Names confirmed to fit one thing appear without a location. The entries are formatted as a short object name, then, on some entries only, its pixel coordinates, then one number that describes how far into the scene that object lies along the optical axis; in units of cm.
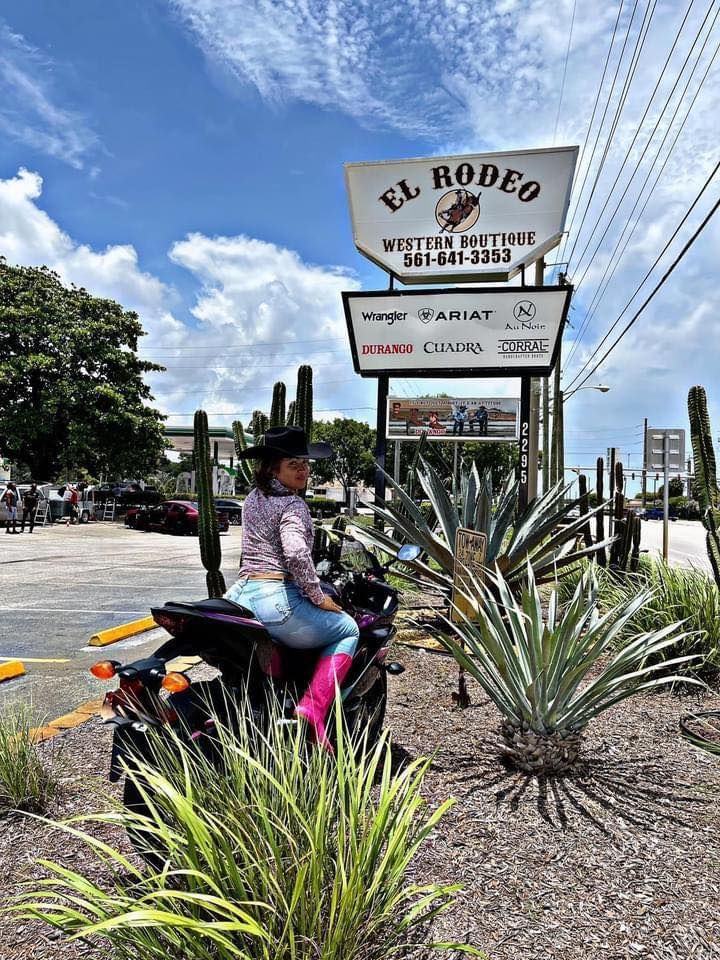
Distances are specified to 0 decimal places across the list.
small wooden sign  507
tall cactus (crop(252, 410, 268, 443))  1035
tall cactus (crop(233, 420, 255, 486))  971
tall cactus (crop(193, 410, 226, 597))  756
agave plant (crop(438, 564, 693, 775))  345
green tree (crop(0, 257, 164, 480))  3256
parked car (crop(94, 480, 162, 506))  3572
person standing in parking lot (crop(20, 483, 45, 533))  2523
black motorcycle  263
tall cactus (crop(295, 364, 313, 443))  957
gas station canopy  4916
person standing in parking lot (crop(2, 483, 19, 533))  2497
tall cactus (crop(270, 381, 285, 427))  913
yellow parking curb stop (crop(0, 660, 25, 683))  586
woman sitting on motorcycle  313
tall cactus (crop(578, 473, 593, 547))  1150
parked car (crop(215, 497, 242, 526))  3487
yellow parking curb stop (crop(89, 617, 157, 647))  724
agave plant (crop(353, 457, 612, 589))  664
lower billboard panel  1620
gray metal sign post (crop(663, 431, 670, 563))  1578
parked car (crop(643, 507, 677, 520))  7584
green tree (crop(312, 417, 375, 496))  6197
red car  2820
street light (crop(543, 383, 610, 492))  1853
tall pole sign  1126
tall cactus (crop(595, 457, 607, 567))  1150
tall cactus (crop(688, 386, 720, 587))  601
